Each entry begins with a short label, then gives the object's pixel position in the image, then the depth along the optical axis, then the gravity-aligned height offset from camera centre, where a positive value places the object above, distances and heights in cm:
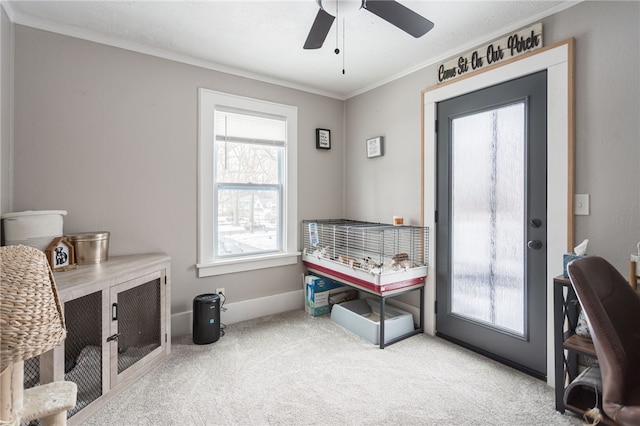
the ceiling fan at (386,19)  169 +111
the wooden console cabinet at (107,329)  177 -76
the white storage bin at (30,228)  197 -11
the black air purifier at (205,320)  269 -93
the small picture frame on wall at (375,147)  339 +71
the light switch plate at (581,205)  200 +5
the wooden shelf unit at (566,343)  176 -74
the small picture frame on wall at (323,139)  370 +87
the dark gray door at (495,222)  222 -7
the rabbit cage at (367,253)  277 -42
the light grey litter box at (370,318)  276 -102
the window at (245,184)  302 +29
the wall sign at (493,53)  220 +123
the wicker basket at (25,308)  61 -20
